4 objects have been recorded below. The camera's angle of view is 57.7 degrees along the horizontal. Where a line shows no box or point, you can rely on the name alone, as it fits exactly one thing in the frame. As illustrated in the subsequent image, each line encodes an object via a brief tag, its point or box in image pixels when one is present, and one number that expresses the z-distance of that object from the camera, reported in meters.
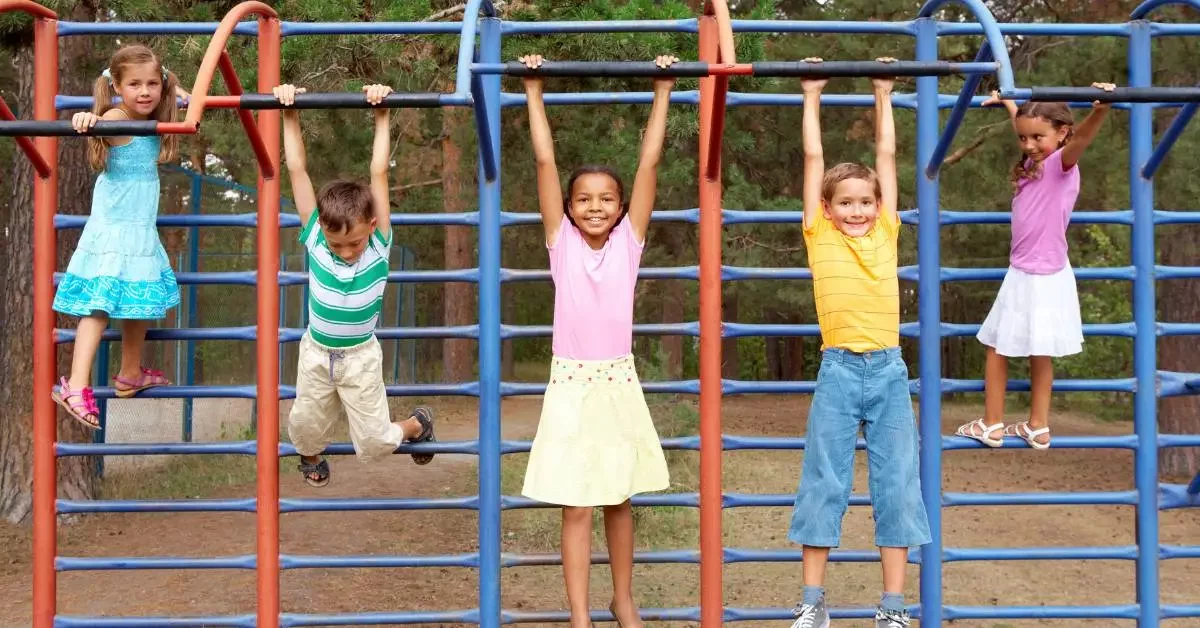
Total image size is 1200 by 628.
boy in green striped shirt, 3.31
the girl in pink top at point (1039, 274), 3.66
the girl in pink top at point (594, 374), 3.11
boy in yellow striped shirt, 3.14
